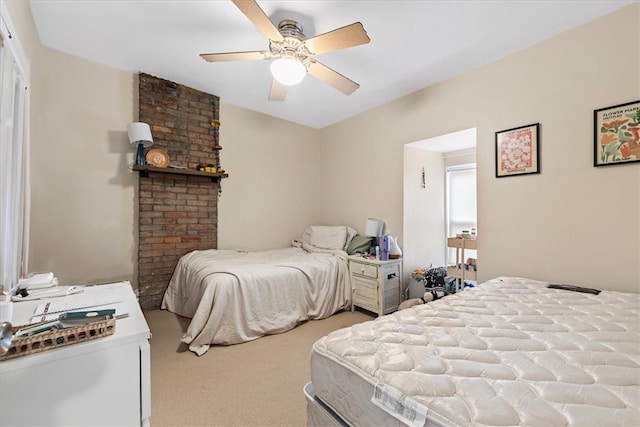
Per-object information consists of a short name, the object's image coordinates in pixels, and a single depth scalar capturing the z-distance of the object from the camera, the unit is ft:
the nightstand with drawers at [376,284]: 9.77
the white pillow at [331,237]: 12.00
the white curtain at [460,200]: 10.91
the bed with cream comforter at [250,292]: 7.54
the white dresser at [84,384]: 2.63
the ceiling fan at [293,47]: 5.42
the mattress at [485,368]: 2.32
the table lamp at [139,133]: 9.12
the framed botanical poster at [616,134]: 5.85
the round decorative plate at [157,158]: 9.91
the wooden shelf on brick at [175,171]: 9.62
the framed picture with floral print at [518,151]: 7.25
